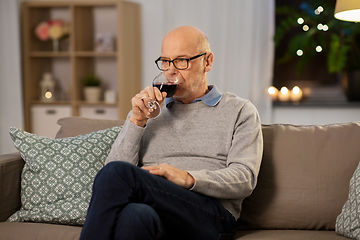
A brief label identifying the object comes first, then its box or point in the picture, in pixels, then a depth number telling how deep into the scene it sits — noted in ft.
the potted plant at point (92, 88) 12.58
